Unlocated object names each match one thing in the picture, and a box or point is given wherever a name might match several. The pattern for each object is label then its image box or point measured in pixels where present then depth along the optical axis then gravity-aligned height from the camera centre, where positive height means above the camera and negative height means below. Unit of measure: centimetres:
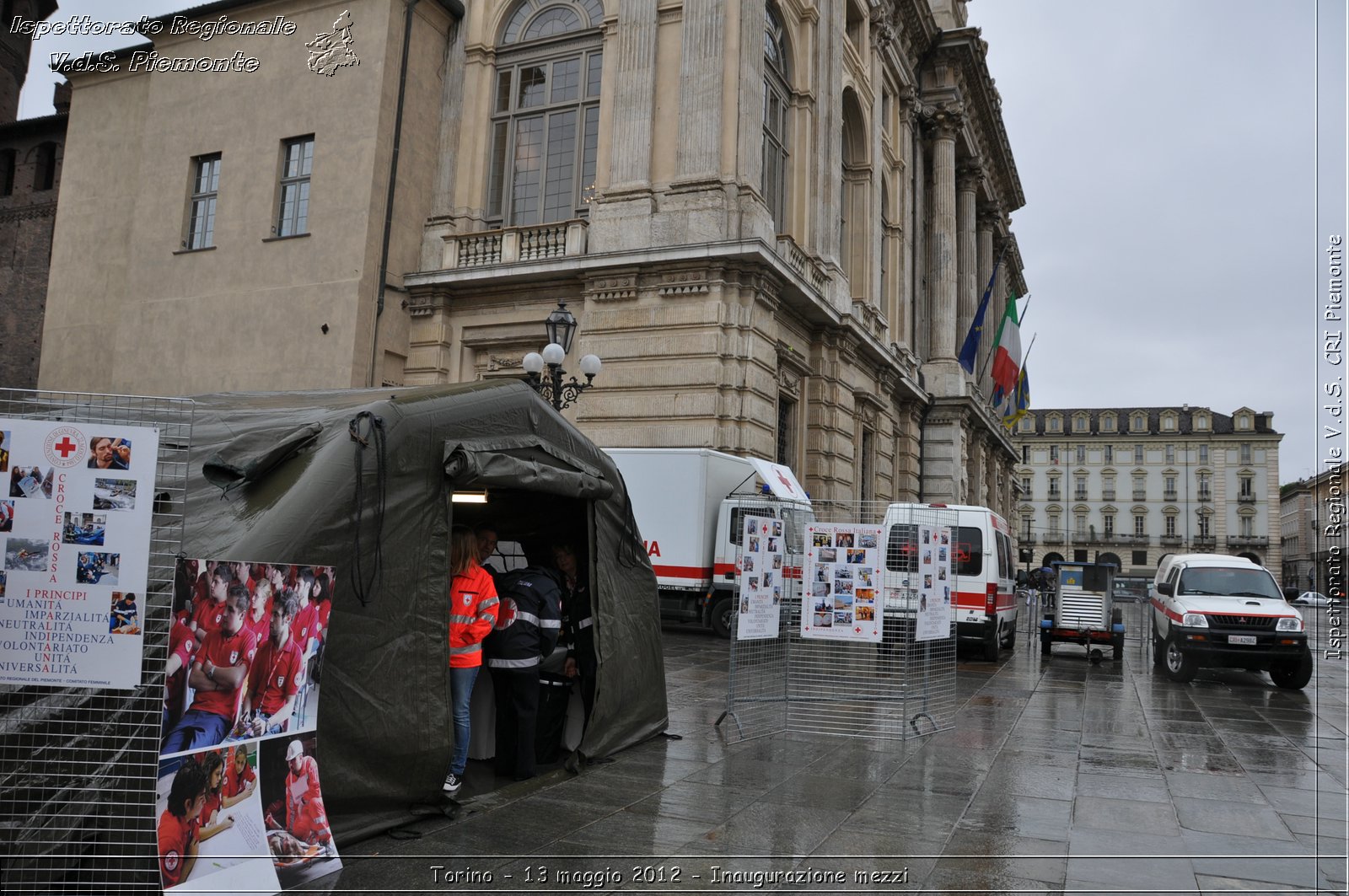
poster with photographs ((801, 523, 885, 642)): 969 -23
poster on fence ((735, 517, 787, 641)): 927 -21
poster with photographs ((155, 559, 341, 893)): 456 -97
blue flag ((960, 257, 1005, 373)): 3152 +762
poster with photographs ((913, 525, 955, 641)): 988 -19
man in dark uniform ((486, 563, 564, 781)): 712 -77
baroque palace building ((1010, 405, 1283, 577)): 10275 +982
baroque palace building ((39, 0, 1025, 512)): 2102 +784
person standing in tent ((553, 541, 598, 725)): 812 -65
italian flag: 3300 +718
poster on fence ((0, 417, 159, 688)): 423 -14
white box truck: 1867 +60
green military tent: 571 +12
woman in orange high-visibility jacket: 660 -56
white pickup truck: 1460 -68
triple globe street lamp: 1557 +309
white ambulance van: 1678 -15
